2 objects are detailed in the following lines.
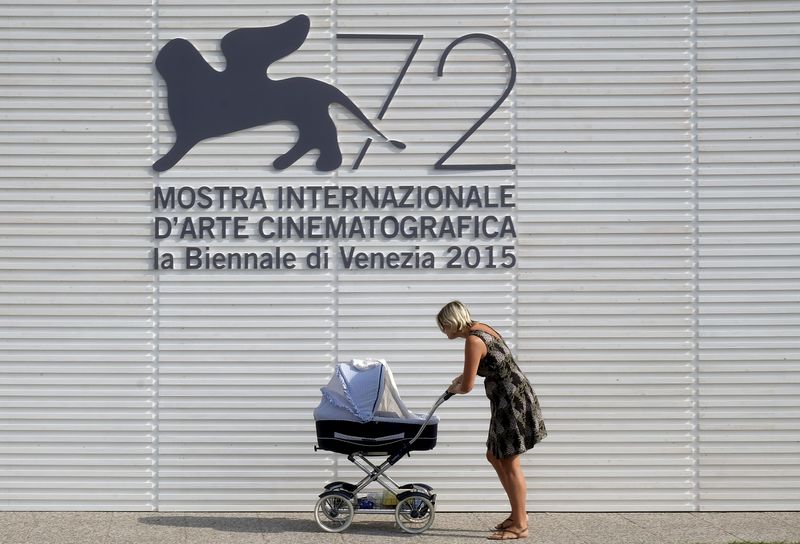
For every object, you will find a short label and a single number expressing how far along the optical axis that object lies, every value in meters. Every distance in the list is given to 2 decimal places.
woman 8.18
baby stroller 8.20
